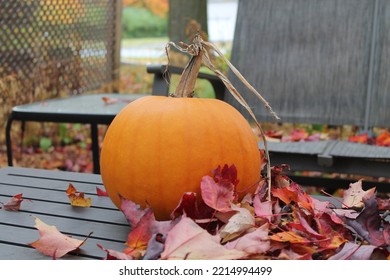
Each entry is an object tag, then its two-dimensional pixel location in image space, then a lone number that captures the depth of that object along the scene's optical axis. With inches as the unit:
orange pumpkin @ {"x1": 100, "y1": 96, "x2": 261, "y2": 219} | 57.4
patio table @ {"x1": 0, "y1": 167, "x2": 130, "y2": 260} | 54.4
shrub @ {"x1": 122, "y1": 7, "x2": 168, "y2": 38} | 784.1
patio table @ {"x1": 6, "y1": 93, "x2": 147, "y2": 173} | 103.3
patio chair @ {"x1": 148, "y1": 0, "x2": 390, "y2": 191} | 114.8
